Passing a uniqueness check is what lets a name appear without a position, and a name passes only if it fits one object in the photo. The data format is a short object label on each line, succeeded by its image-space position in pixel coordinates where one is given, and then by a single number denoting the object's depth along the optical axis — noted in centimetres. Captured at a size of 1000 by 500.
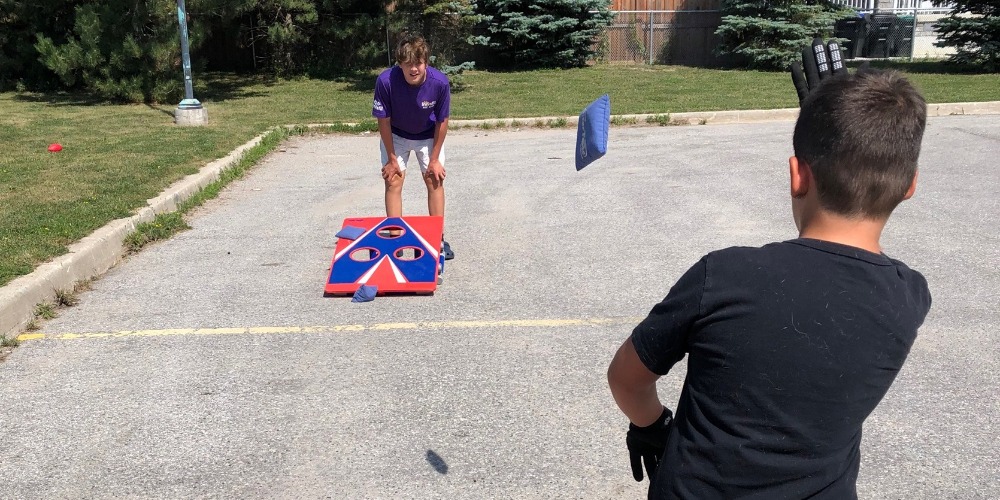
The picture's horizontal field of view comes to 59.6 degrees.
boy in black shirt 166
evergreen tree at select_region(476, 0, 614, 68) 2316
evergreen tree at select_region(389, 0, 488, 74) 1959
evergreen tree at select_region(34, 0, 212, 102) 1639
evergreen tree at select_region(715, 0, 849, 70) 2330
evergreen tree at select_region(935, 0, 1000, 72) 2183
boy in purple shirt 654
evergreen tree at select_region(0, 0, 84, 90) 1808
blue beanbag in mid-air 375
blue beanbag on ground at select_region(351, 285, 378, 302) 600
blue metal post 1390
